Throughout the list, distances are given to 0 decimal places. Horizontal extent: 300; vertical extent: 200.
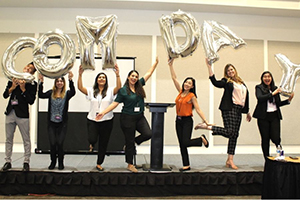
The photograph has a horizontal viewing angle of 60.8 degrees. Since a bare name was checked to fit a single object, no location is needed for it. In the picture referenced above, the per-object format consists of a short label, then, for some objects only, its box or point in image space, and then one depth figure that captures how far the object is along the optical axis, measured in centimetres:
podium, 354
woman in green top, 336
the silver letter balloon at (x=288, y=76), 356
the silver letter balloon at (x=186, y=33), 337
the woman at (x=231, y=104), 357
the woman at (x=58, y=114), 342
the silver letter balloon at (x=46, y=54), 322
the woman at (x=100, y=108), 342
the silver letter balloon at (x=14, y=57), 326
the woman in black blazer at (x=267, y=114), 365
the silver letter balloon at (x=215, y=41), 351
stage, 329
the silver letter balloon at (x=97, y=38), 328
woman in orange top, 343
